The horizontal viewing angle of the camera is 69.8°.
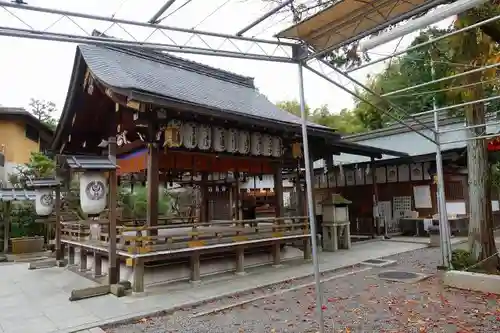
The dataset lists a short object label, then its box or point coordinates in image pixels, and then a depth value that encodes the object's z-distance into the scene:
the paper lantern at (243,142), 9.43
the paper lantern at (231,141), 9.16
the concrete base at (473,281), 6.32
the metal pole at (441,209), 7.52
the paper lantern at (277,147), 10.29
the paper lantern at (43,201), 10.26
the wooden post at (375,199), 15.42
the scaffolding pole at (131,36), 3.86
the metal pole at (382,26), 4.05
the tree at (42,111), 30.47
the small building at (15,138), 18.67
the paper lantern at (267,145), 9.95
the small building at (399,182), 15.38
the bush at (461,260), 7.44
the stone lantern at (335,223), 12.27
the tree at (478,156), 7.33
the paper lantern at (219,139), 8.91
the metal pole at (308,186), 4.03
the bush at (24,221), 15.16
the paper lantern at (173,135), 7.78
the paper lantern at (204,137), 8.56
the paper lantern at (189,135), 8.23
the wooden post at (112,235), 7.35
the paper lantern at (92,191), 7.05
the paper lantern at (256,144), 9.70
